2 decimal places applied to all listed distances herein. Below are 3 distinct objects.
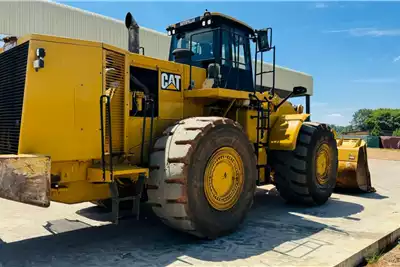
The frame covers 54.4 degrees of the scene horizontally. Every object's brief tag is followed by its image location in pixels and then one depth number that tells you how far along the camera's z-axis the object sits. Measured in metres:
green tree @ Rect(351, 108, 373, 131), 116.35
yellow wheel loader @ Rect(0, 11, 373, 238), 4.10
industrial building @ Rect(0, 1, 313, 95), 17.06
